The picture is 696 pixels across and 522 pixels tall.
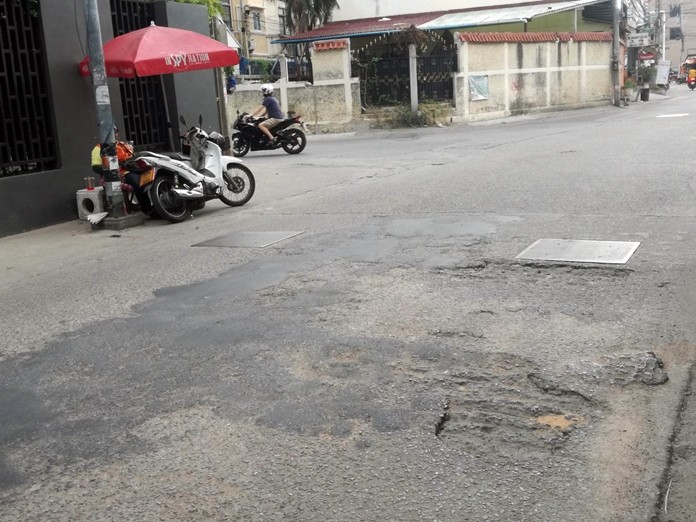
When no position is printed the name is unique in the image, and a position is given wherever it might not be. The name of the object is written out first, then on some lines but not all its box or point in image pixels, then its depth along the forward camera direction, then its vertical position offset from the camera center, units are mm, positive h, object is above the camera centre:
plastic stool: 10414 -1009
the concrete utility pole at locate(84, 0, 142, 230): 9844 -3
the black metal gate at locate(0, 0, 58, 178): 10039 +446
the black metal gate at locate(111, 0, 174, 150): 12258 +373
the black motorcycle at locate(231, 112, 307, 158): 19453 -563
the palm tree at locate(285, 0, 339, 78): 40531 +5100
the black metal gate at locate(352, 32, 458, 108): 28016 +1186
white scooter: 10228 -786
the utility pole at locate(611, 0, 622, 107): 33319 +1221
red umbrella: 10234 +895
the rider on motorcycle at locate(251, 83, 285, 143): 19344 +18
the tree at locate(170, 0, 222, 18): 14705 +2194
